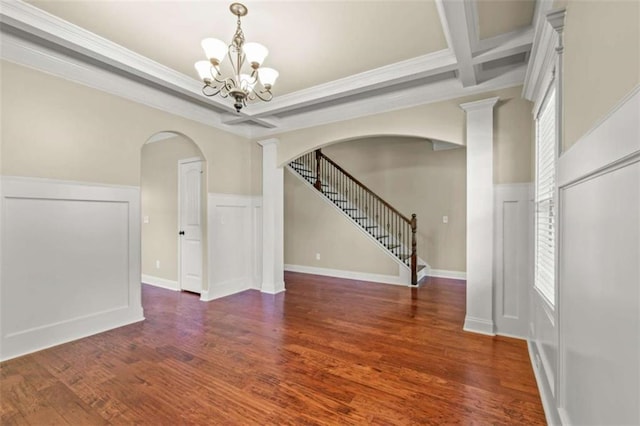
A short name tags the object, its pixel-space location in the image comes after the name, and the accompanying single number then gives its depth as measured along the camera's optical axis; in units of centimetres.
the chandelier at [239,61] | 221
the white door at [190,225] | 470
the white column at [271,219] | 482
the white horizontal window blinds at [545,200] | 211
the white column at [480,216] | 313
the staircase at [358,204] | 608
